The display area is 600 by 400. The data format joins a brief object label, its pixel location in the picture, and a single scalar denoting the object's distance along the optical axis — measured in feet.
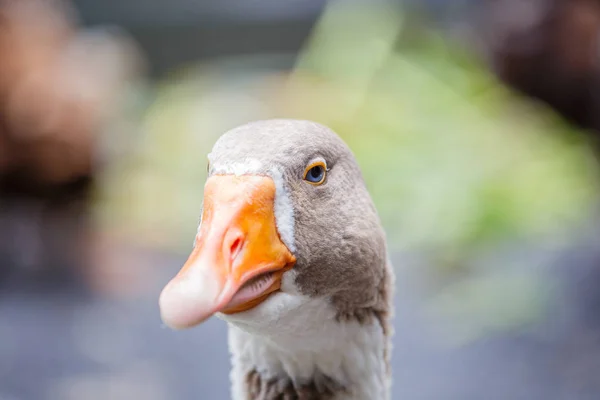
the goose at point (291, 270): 2.71
